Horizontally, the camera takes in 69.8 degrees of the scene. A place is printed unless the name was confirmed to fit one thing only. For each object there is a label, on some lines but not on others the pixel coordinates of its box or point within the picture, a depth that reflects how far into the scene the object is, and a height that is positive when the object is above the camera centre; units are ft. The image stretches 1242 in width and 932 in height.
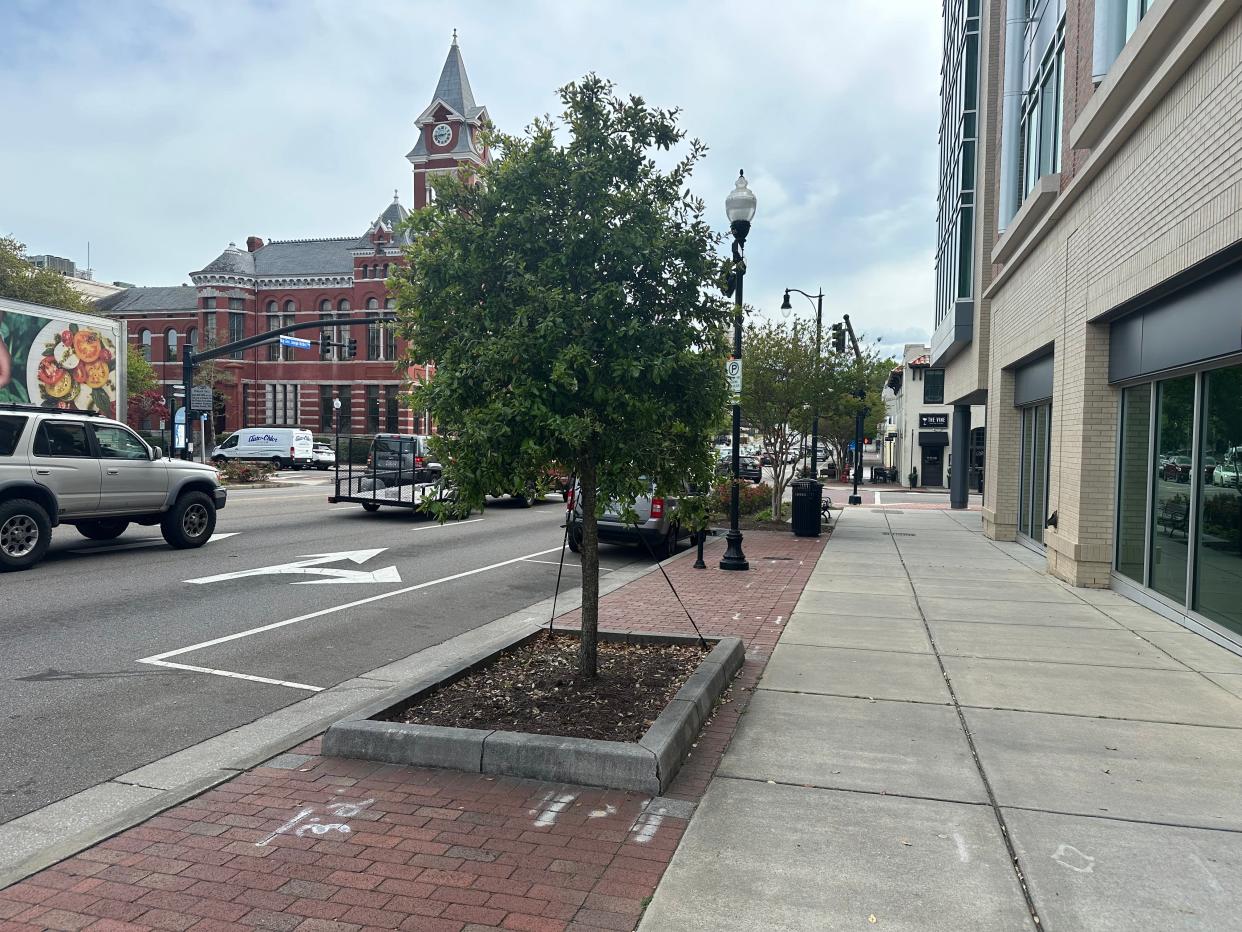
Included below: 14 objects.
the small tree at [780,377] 62.03 +4.61
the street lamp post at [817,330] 62.59 +8.42
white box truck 47.42 +4.31
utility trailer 62.44 -2.91
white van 152.35 -1.62
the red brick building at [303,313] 198.59 +29.48
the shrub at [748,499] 68.44 -4.51
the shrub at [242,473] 107.34 -4.39
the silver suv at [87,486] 36.22 -2.23
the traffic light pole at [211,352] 97.25 +9.42
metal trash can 58.13 -4.54
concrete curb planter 14.40 -5.25
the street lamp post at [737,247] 39.63 +9.27
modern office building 24.63 +5.21
